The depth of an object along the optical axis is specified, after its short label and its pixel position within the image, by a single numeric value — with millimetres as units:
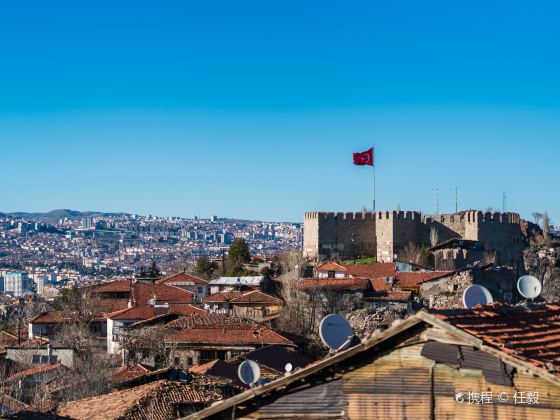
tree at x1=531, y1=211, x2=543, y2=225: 83406
